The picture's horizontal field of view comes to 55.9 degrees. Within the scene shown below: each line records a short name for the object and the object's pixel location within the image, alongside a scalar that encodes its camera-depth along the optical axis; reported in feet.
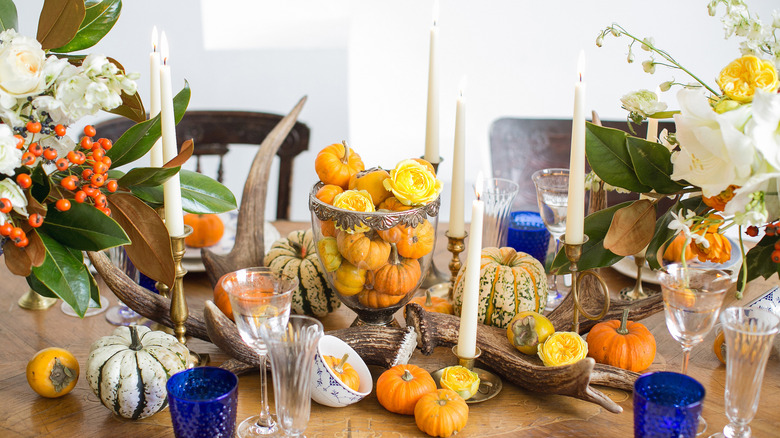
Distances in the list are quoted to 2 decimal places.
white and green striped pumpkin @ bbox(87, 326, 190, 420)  3.11
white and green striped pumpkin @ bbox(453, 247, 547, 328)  3.89
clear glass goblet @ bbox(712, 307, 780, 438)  2.64
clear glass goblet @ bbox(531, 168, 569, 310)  4.29
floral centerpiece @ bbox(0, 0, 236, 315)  2.85
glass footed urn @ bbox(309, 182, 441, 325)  3.51
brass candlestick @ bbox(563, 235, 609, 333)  3.40
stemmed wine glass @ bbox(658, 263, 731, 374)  2.89
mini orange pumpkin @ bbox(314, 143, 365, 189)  3.73
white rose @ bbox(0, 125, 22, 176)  2.73
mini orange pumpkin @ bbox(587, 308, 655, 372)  3.51
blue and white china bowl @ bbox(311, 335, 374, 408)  3.13
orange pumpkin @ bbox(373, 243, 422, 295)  3.65
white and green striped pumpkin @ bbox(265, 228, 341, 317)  4.19
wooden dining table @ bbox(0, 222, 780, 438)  3.13
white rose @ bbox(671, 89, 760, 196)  2.73
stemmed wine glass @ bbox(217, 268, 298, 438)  2.96
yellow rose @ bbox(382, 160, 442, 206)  3.47
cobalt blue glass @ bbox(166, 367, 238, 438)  2.75
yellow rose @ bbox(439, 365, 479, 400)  3.26
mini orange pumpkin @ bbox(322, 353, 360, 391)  3.22
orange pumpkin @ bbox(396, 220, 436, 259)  3.58
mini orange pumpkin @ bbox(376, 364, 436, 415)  3.19
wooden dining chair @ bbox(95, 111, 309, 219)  7.35
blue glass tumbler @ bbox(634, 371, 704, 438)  2.61
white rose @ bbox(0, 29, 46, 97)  2.80
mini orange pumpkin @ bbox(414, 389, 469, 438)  3.03
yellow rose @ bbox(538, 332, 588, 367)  3.36
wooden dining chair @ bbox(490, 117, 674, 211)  7.46
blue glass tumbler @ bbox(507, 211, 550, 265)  4.80
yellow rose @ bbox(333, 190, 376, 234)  3.50
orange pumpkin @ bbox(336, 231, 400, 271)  3.52
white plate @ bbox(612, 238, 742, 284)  4.60
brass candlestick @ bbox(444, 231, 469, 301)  4.12
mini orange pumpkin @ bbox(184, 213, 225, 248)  5.09
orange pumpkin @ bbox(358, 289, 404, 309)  3.73
